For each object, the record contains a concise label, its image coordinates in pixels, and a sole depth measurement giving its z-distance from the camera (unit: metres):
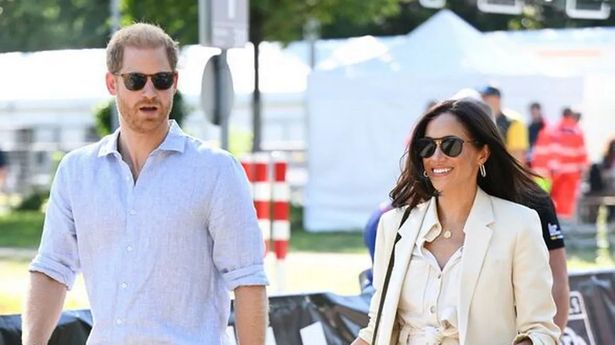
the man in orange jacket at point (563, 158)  17.98
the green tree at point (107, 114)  24.67
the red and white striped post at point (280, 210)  12.48
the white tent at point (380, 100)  20.47
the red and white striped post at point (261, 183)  12.20
